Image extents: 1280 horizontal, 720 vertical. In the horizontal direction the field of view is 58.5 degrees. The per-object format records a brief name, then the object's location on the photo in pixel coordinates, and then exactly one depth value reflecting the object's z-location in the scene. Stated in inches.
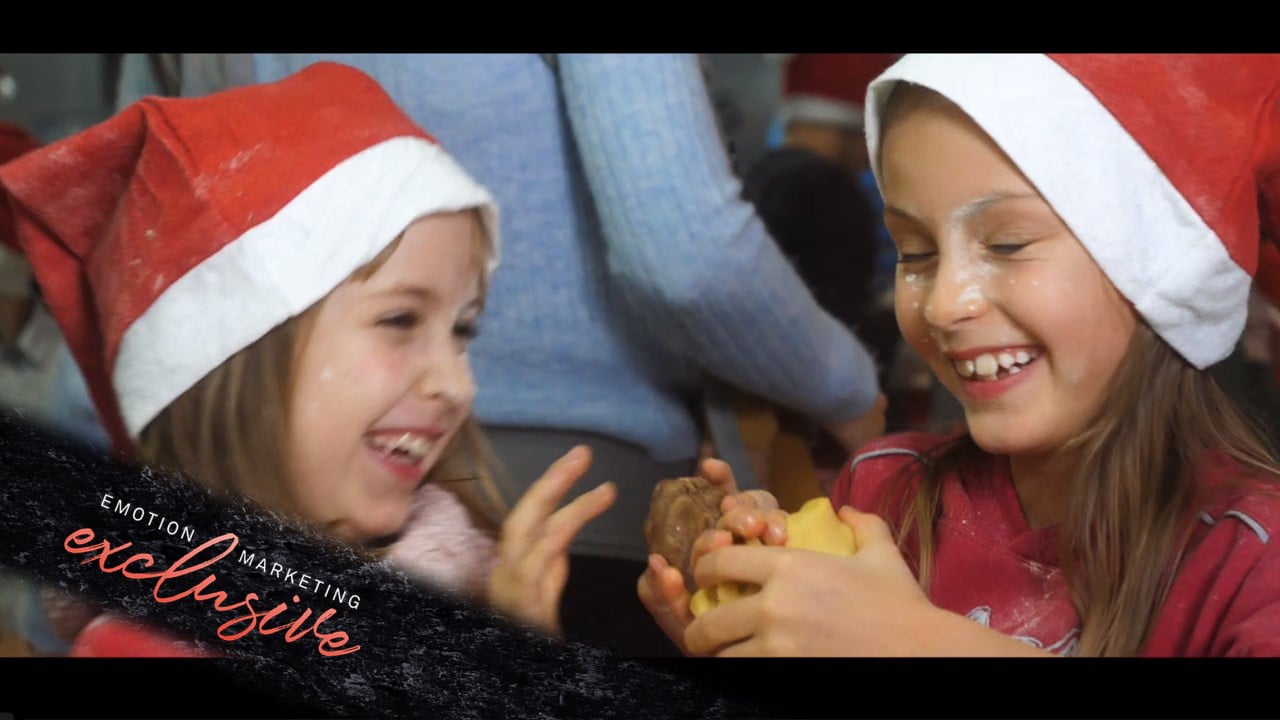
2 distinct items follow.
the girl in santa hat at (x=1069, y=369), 38.7
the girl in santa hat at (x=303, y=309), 44.1
